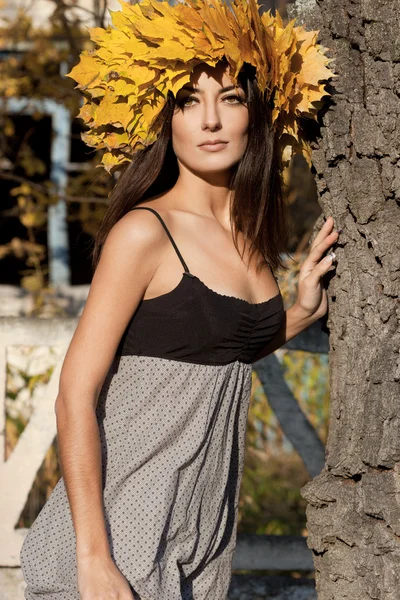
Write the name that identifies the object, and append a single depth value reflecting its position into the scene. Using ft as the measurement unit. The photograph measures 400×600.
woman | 12.40
